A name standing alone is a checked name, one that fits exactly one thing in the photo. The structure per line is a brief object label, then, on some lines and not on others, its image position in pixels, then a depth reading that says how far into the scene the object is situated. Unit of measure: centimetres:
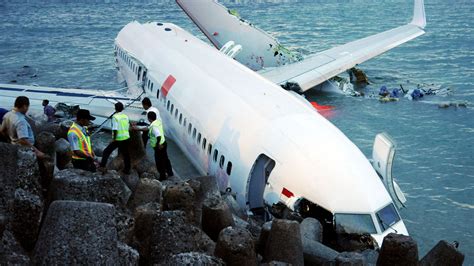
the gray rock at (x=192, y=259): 1342
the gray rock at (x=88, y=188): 1642
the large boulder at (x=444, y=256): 1950
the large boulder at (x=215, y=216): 1987
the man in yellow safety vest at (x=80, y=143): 2477
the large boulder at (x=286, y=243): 1841
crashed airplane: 2481
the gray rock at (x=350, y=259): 1680
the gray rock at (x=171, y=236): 1571
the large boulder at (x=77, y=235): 1268
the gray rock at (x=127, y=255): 1393
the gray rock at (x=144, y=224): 1722
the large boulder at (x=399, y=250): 1800
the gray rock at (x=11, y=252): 1297
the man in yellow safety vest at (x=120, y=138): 2939
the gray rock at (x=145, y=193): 2119
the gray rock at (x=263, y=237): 1962
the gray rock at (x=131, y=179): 2622
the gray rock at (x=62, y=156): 2672
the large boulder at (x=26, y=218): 1497
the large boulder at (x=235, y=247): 1609
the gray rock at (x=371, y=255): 2153
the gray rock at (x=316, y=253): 1981
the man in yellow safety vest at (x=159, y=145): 3014
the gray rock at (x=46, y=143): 2523
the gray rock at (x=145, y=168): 3075
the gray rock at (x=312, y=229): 2284
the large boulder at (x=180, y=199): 1928
